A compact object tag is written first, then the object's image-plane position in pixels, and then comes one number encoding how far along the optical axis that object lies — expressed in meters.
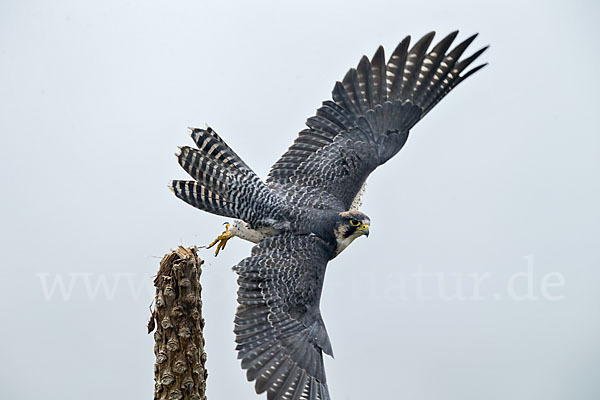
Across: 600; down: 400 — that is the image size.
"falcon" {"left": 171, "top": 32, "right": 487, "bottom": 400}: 13.78
